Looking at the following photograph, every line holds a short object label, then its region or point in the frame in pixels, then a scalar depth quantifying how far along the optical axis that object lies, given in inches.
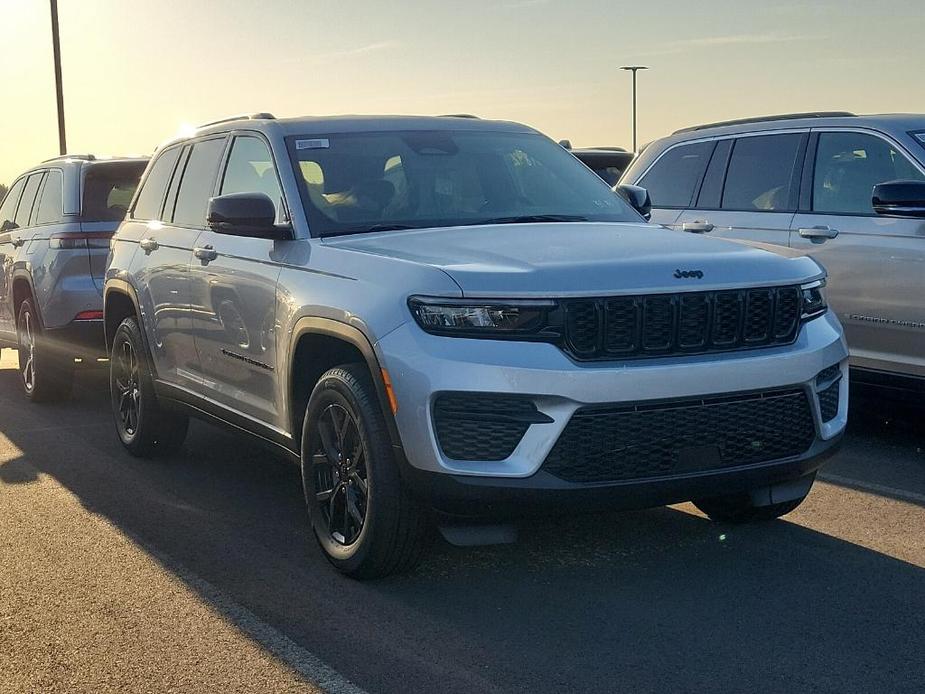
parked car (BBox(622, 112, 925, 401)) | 283.9
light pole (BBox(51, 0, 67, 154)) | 1112.8
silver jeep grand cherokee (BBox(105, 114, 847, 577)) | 174.2
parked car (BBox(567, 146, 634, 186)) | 496.1
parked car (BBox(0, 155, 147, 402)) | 390.6
